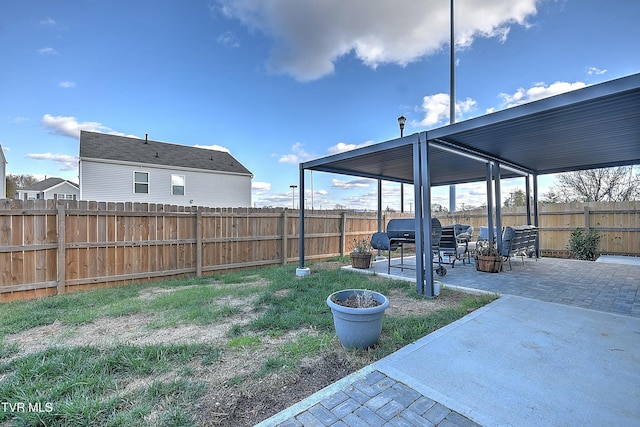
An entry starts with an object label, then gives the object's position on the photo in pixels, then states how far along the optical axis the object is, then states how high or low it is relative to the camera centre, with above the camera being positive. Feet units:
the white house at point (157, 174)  36.50 +6.46
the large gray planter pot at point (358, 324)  7.95 -3.25
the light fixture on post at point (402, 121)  24.31 +8.30
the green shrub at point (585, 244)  25.32 -2.89
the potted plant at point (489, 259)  18.92 -3.16
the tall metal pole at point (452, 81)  26.02 +12.97
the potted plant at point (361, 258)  21.57 -3.37
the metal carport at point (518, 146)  10.21 +4.00
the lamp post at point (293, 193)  82.45 +7.40
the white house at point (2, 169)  42.53 +8.25
